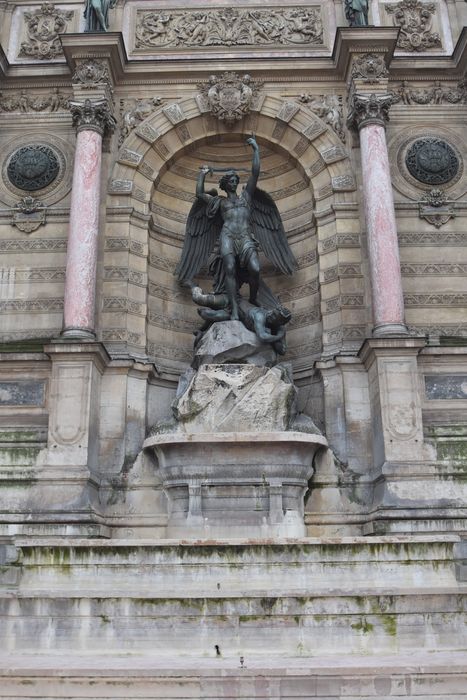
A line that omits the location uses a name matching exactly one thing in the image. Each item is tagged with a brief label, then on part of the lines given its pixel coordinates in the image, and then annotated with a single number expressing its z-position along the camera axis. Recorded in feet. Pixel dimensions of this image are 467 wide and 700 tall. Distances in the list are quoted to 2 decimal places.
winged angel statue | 45.70
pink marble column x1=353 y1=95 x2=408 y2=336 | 43.21
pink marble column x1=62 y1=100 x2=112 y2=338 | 43.29
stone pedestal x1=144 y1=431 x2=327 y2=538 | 38.81
